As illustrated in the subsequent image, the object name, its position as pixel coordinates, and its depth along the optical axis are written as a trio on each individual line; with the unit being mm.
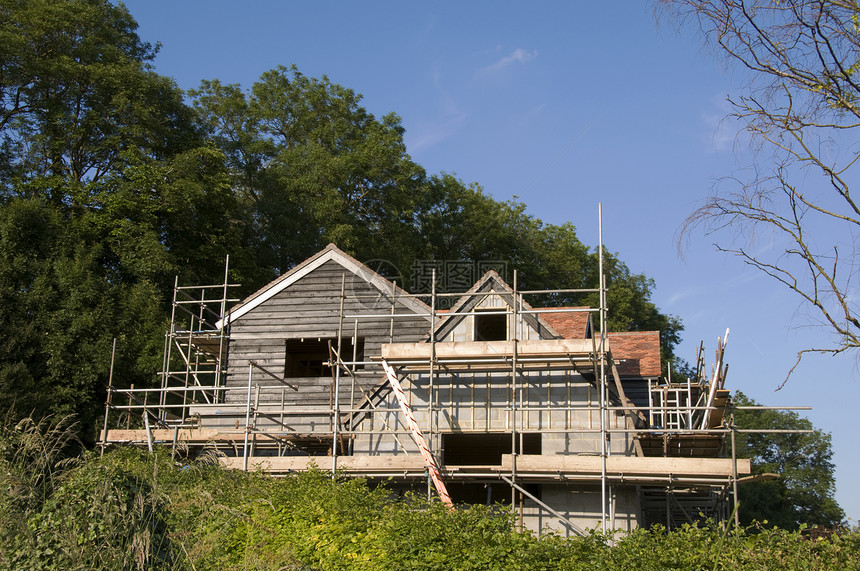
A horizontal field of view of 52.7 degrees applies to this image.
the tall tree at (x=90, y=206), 27797
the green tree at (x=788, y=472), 42125
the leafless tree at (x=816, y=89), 8258
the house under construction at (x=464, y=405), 16922
